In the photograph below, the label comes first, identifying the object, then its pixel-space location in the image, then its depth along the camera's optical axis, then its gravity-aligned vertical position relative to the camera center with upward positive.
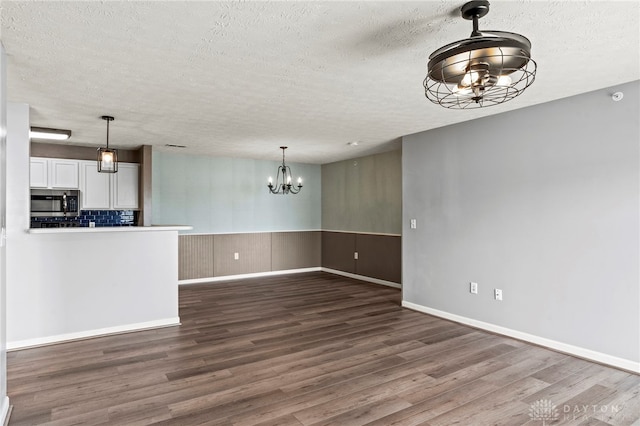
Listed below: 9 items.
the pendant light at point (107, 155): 4.24 +0.69
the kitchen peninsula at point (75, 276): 3.83 -0.62
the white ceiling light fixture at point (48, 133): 4.82 +1.08
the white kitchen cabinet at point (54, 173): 5.95 +0.71
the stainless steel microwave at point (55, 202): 5.96 +0.26
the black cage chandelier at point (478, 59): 1.92 +0.80
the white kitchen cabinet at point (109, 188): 6.32 +0.51
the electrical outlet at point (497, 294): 4.30 -0.87
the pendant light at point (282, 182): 8.18 +0.75
